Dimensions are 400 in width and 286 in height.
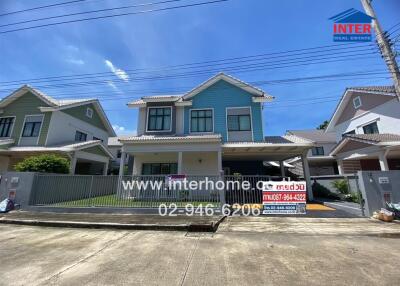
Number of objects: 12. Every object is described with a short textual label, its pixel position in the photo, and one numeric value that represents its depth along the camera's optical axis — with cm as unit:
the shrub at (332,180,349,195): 1275
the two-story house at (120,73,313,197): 1457
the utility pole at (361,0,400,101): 716
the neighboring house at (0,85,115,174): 1639
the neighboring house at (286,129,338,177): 2623
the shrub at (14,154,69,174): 1166
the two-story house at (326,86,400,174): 1355
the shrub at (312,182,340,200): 1387
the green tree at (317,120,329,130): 4541
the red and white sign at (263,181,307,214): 905
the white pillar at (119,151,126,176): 1294
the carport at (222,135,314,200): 1275
